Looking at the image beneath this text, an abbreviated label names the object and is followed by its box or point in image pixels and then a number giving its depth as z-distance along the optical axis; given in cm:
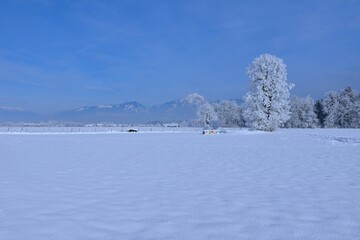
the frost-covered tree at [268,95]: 5550
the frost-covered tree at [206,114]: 11681
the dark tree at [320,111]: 10273
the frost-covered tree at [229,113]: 12105
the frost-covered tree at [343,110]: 8869
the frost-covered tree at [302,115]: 9969
